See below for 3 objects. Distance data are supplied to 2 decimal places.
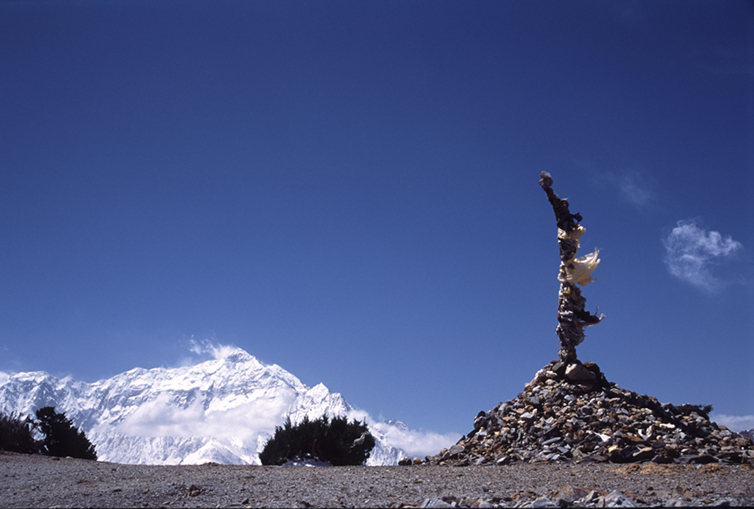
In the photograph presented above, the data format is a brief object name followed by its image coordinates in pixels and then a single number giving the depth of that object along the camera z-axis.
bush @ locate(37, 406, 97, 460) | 25.09
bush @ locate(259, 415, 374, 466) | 20.94
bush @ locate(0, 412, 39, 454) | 22.00
